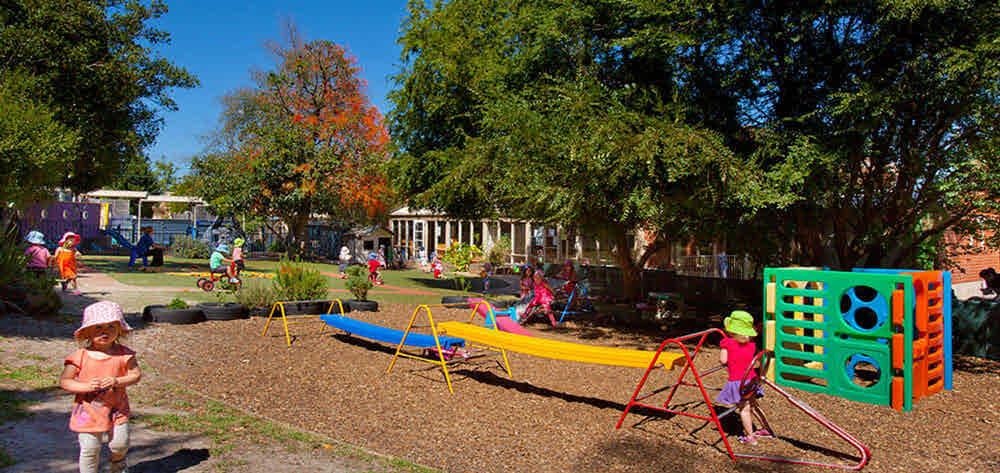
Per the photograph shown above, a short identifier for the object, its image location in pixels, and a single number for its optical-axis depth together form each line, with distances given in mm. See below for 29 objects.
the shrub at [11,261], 10336
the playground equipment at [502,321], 8695
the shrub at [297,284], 12805
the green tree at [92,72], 15341
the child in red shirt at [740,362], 5770
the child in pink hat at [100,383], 3729
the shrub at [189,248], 33141
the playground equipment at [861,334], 7137
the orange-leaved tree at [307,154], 31875
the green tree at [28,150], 9656
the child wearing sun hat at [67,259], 13438
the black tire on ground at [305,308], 12234
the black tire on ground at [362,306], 13664
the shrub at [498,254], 28734
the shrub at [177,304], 11258
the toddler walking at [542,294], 13418
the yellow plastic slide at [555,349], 6133
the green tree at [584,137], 9117
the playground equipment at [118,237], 30675
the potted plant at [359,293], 13703
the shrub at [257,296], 12297
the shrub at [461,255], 25828
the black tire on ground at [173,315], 10859
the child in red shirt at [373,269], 21822
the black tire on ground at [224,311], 11441
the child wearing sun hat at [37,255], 12250
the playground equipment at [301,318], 11753
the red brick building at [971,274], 21303
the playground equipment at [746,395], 5214
